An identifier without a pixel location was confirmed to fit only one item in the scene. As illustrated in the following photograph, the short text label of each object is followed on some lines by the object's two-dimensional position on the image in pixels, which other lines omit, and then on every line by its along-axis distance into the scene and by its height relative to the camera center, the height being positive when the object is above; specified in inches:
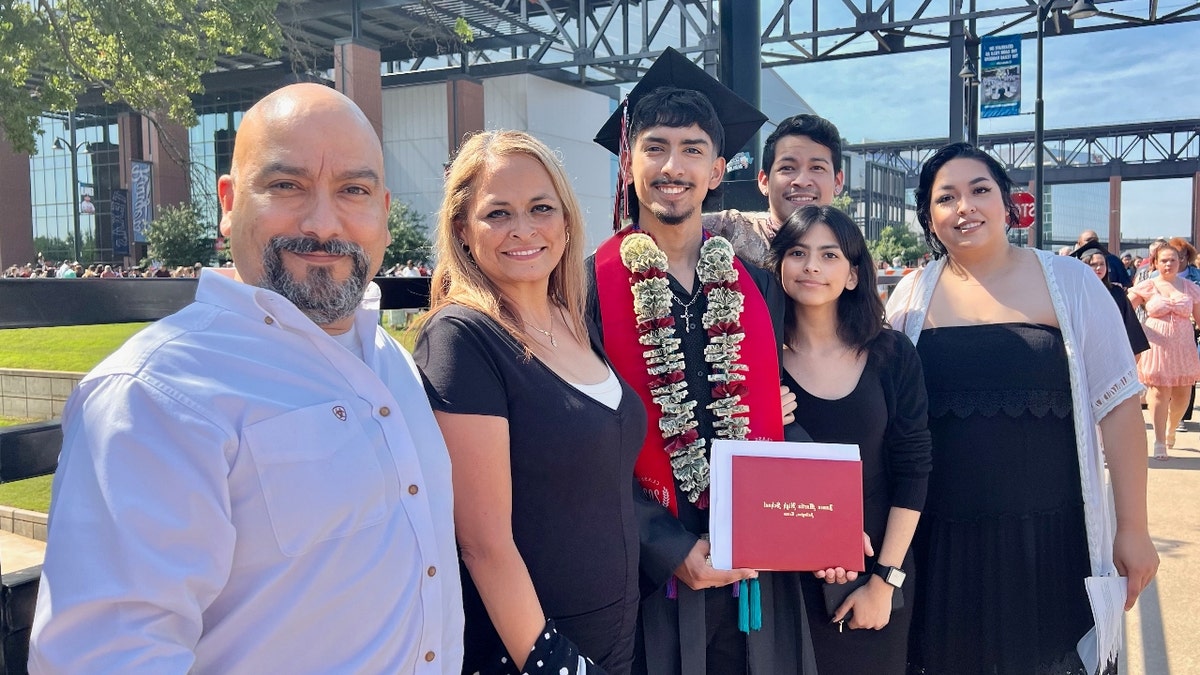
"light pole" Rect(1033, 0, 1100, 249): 546.3 +153.7
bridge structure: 152.3 +289.5
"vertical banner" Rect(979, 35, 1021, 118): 685.3 +197.4
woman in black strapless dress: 107.0 -23.4
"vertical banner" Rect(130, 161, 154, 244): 1299.3 +179.8
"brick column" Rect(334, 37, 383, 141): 991.0 +306.6
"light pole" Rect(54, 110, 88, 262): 1298.6 +231.4
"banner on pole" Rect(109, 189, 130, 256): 1407.5 +154.5
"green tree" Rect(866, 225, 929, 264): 2109.3 +157.7
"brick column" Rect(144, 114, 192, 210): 1337.4 +219.5
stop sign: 614.0 +79.9
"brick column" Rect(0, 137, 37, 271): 1369.3 +169.6
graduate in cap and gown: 93.0 -7.7
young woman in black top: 100.7 -12.9
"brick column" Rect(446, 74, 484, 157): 1306.6 +331.3
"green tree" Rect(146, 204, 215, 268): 1296.8 +117.1
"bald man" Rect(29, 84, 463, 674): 43.6 -9.9
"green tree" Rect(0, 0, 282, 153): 291.7 +100.7
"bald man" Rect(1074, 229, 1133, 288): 314.7 +14.7
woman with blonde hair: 69.6 -11.1
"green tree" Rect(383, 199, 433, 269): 1248.2 +104.6
